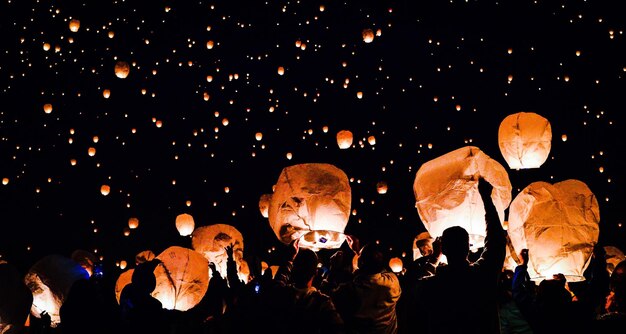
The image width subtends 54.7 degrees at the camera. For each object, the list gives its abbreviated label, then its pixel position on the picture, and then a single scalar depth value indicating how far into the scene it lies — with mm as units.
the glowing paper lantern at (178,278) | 6355
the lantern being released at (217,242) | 8086
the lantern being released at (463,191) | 4402
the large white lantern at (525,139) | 5914
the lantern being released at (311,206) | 4770
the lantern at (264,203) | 9812
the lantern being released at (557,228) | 5098
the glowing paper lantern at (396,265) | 10159
